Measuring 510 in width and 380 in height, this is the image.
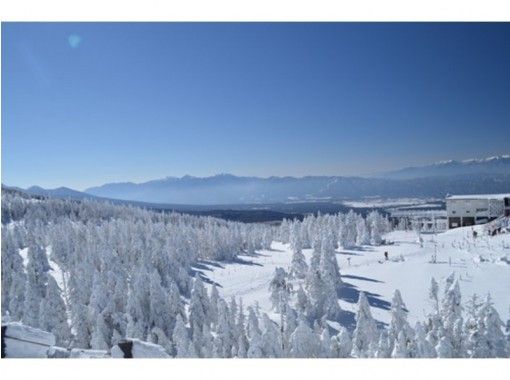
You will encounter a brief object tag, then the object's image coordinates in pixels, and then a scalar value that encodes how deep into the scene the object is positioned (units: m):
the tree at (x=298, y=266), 29.41
